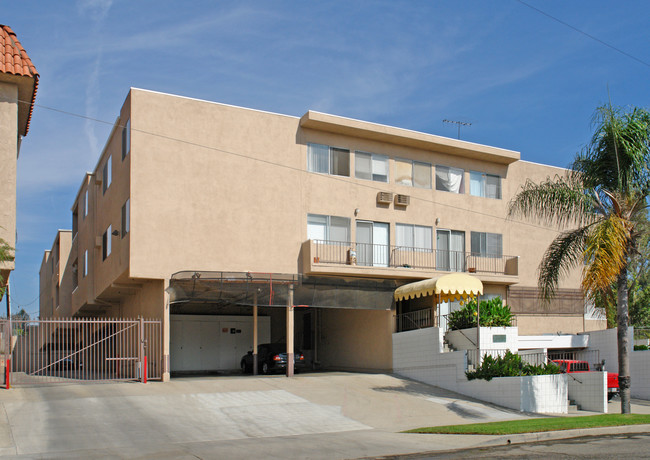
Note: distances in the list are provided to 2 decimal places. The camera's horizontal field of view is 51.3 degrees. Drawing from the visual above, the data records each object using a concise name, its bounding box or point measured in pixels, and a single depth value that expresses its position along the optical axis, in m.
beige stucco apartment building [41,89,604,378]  23.94
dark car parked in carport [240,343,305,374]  26.33
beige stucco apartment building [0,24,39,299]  19.64
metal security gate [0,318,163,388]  20.28
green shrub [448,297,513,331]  23.42
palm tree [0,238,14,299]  17.20
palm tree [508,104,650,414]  17.17
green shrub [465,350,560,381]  20.88
